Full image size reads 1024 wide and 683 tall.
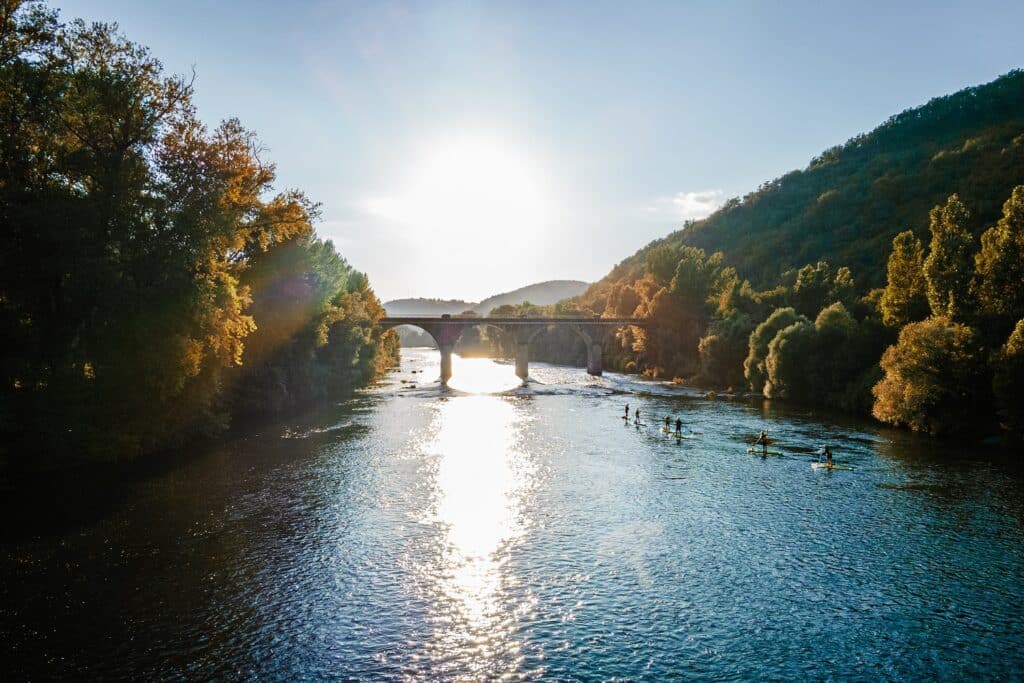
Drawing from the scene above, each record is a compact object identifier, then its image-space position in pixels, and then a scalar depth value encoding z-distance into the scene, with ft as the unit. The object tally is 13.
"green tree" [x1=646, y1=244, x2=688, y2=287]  434.71
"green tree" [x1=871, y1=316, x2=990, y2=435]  163.94
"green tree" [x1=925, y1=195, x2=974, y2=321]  179.32
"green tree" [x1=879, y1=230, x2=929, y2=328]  209.77
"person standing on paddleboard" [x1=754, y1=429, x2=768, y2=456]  155.33
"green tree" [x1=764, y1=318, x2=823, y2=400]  245.45
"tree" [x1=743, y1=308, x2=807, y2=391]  278.05
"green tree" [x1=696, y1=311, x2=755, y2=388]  317.01
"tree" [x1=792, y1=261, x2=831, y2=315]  310.86
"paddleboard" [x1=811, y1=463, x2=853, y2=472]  135.27
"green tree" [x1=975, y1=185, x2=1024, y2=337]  166.50
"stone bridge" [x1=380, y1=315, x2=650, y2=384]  384.47
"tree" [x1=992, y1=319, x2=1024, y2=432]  150.92
